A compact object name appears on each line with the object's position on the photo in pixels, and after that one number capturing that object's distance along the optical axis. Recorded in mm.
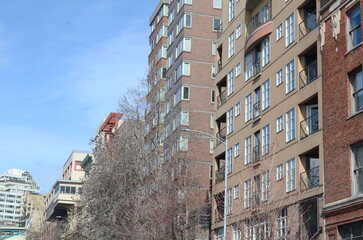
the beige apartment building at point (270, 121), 34594
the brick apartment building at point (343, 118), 30234
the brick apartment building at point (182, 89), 53906
